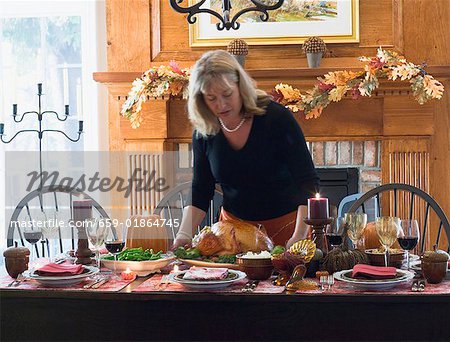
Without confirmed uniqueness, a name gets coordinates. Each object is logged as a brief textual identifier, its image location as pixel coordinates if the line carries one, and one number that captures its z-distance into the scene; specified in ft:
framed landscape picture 13.29
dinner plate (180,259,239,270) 6.87
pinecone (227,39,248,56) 13.04
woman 8.38
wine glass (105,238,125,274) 6.98
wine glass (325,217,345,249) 7.06
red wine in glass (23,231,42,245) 7.52
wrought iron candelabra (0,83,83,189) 12.25
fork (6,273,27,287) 6.59
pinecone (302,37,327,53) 12.88
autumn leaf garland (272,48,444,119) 12.24
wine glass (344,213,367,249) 7.18
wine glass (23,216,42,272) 7.52
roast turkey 7.23
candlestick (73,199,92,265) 7.40
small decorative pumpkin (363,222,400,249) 7.62
